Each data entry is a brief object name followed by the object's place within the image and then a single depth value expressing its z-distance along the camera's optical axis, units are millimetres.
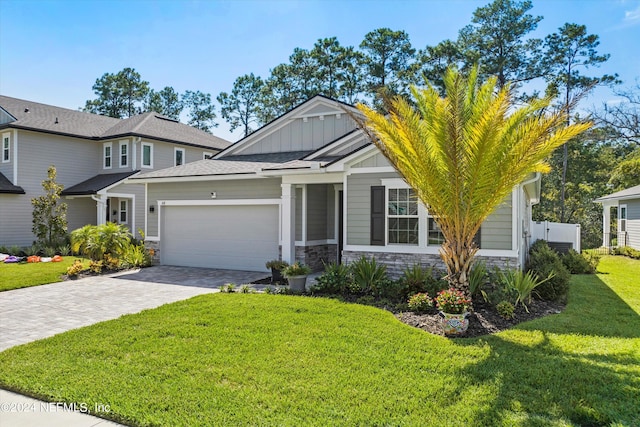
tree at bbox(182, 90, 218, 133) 43000
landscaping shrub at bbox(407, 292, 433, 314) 7312
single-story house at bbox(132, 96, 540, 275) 9672
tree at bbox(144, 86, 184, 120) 42144
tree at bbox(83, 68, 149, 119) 40181
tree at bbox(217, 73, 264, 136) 38094
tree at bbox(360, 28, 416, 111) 29062
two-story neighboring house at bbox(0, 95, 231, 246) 18953
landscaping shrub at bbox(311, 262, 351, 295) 8977
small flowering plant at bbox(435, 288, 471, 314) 6246
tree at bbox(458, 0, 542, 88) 26734
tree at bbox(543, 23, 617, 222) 25750
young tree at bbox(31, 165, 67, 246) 17156
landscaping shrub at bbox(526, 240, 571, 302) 8562
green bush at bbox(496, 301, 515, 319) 7058
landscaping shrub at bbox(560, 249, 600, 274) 13227
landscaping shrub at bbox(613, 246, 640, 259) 18094
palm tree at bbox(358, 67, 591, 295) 6215
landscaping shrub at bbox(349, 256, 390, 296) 8750
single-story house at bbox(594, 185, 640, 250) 19672
